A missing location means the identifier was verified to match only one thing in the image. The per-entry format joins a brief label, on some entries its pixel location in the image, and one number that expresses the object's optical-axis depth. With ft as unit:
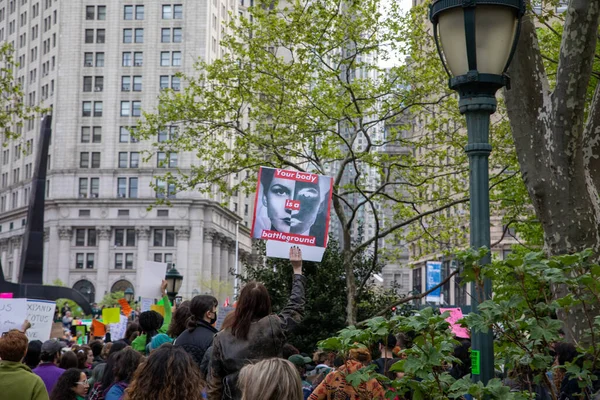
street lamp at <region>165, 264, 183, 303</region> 84.89
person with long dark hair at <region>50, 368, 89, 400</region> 26.91
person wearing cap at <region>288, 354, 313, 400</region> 33.49
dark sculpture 119.14
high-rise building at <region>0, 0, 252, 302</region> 343.26
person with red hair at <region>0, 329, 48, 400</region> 25.16
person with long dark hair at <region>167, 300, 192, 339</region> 32.99
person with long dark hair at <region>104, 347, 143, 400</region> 25.16
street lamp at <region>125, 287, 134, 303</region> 147.01
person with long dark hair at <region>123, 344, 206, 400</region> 16.98
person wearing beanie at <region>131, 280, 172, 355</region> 37.37
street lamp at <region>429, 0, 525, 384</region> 20.84
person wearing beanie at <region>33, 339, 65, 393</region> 32.96
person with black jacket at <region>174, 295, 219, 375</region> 29.01
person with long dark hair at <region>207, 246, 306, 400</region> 22.90
